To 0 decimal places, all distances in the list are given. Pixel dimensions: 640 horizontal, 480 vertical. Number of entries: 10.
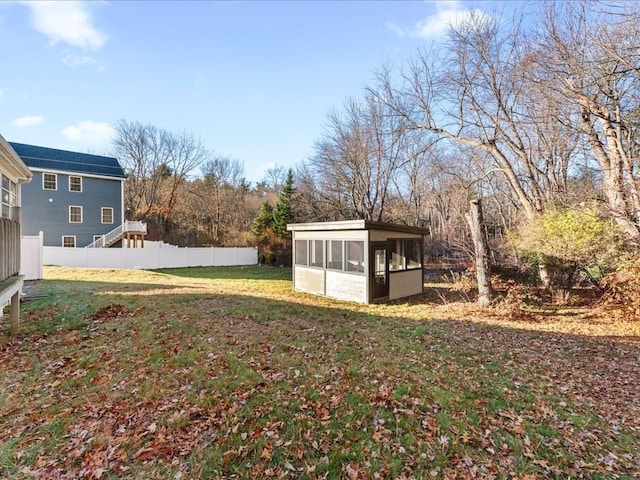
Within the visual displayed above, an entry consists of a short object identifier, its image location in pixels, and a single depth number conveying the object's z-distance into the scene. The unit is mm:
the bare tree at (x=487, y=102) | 11406
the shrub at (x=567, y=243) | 8133
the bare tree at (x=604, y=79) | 6426
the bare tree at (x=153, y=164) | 28188
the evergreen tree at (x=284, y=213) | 22234
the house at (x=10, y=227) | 4848
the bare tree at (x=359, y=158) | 18500
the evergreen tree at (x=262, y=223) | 23203
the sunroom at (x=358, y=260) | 9953
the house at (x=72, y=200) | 19469
